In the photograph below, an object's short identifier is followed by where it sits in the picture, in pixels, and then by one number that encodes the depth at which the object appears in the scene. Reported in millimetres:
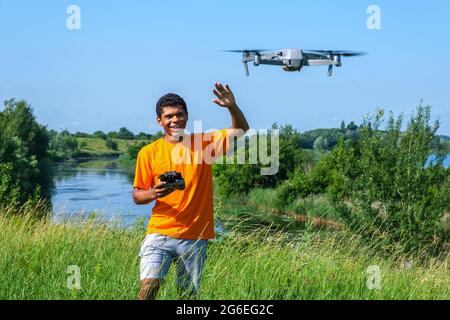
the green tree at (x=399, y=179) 23172
